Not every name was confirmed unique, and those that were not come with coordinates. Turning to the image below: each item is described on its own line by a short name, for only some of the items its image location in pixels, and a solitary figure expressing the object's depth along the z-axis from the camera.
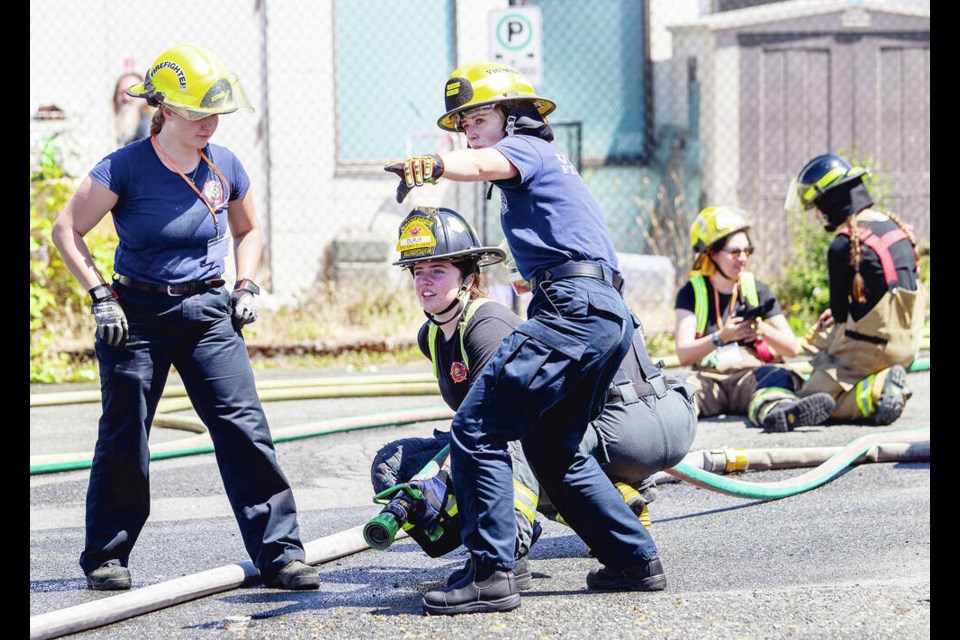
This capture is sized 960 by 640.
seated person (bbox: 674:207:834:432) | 14.19
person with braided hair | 14.14
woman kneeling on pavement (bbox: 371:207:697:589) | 8.77
